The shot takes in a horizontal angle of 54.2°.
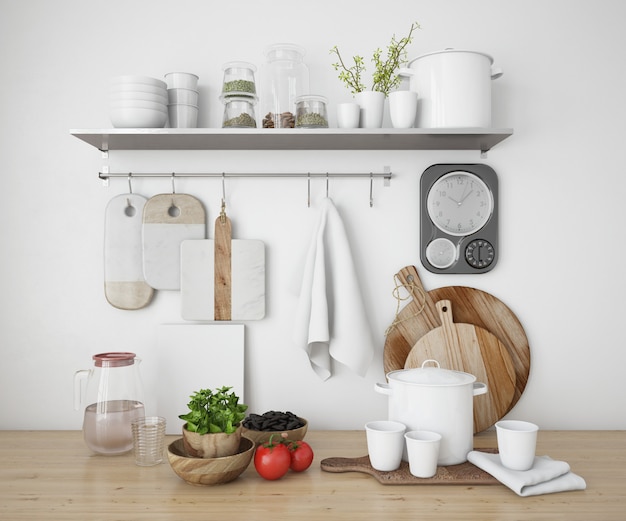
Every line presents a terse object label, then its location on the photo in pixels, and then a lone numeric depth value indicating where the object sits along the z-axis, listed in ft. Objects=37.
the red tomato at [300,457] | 4.33
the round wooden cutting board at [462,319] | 5.49
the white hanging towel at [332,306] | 5.25
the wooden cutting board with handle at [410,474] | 4.16
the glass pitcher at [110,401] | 4.77
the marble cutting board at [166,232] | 5.45
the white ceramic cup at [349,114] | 4.96
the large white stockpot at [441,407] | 4.38
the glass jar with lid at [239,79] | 5.08
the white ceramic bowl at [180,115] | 5.19
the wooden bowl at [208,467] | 4.07
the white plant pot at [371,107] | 5.00
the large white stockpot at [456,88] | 4.85
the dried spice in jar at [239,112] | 5.02
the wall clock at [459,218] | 5.48
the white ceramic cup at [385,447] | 4.23
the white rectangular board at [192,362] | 5.42
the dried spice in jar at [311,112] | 4.99
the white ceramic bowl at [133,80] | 4.91
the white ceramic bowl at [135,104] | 4.93
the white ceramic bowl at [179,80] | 5.23
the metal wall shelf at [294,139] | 4.86
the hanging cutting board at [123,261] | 5.47
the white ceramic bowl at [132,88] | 4.92
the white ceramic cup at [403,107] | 4.87
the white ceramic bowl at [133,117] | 4.93
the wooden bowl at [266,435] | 4.67
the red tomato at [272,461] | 4.19
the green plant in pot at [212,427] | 4.19
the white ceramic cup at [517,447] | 4.15
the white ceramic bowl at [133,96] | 4.92
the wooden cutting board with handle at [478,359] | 5.32
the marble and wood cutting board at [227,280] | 5.45
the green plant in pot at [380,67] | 5.22
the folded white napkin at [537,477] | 4.00
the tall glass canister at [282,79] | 5.24
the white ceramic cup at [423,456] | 4.15
